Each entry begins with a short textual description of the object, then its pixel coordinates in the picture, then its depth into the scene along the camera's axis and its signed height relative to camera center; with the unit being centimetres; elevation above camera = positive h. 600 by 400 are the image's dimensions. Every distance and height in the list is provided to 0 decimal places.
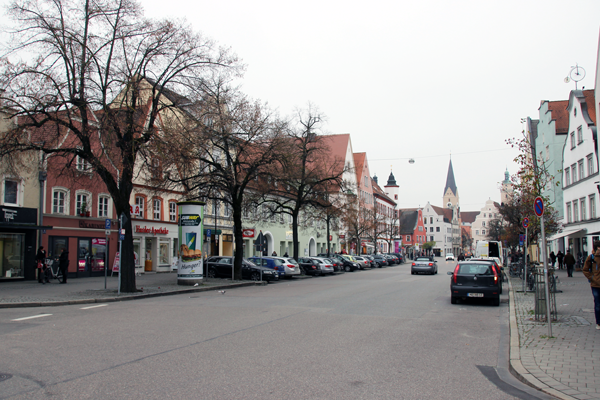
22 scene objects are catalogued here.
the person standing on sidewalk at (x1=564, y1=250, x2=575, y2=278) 3045 -119
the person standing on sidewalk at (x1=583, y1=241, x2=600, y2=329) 1066 -65
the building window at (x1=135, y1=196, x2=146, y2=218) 3553 +305
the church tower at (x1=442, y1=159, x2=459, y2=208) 16388 +1640
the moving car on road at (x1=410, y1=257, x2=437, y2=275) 4262 -193
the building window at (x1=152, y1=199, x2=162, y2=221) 3707 +272
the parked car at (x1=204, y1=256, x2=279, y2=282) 3062 -144
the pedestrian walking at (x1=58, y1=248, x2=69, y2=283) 2489 -74
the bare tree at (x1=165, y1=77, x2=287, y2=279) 2392 +522
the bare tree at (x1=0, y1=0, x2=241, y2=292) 1745 +571
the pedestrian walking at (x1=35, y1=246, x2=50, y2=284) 2481 -73
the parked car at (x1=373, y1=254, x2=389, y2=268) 6368 -200
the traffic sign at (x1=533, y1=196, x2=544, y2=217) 1082 +75
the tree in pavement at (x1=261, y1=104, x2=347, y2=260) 3578 +487
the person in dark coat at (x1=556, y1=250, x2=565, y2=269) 4098 -128
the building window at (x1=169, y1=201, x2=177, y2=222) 3899 +270
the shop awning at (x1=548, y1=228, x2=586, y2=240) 3488 +56
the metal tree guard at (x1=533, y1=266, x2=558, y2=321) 1259 -148
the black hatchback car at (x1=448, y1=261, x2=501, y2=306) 1709 -130
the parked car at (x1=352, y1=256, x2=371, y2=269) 5372 -185
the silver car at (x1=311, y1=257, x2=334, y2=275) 4066 -163
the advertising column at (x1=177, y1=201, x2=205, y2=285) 2481 +12
